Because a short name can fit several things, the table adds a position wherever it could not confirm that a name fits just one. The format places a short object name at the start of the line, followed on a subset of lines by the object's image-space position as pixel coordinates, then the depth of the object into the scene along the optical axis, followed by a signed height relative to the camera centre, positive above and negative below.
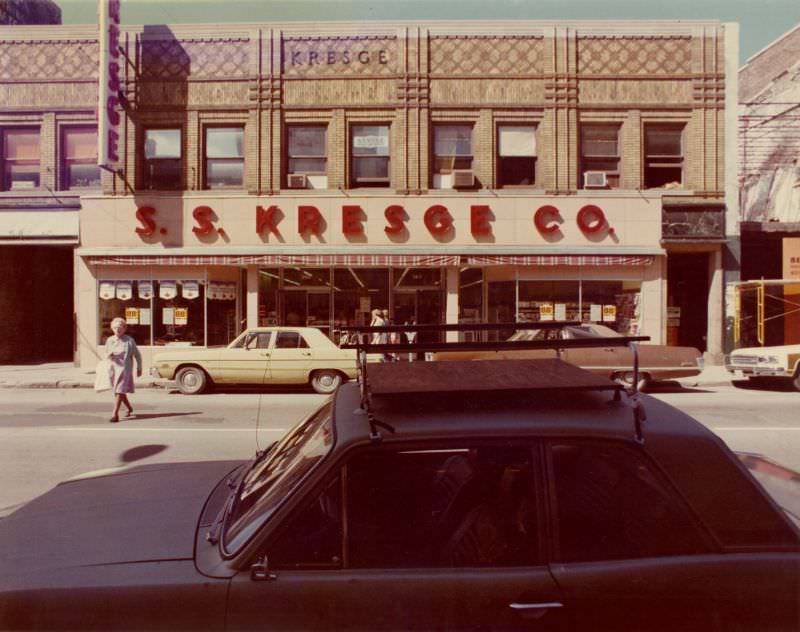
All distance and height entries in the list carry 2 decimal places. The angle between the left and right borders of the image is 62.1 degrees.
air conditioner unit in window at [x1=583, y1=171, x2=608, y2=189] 19.14 +3.75
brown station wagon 13.67 -1.06
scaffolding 17.88 -0.04
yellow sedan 14.35 -1.19
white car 14.14 -1.14
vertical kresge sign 17.69 +6.05
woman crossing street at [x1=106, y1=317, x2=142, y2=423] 10.81 -0.90
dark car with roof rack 2.36 -0.89
